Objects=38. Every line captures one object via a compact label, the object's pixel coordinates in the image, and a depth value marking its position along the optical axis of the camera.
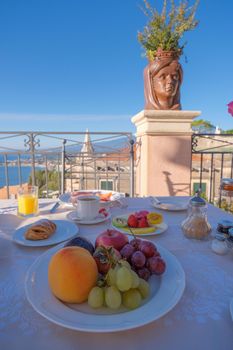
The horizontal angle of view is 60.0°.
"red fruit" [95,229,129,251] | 0.50
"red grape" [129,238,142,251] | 0.48
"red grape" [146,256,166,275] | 0.44
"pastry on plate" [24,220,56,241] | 0.65
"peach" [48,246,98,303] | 0.36
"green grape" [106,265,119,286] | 0.36
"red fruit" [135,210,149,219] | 0.79
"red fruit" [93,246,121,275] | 0.40
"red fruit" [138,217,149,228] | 0.77
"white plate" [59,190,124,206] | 1.08
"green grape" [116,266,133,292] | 0.35
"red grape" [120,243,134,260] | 0.45
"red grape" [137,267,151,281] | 0.43
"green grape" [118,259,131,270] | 0.37
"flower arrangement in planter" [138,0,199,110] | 1.84
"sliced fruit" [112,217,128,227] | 0.78
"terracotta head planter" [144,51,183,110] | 1.96
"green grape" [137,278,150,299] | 0.38
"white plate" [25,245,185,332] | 0.31
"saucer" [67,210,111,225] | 0.83
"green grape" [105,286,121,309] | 0.35
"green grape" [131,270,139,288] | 0.36
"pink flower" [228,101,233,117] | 0.80
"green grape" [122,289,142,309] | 0.35
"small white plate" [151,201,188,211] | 1.02
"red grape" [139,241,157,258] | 0.46
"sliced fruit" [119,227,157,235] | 0.72
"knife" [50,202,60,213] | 1.02
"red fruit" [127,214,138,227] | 0.78
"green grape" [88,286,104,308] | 0.35
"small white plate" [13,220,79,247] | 0.63
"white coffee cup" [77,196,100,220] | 0.86
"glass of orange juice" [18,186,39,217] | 0.95
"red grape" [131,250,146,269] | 0.43
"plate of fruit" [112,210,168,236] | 0.73
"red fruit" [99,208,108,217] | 0.92
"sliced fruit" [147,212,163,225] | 0.80
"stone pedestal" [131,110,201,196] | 2.10
